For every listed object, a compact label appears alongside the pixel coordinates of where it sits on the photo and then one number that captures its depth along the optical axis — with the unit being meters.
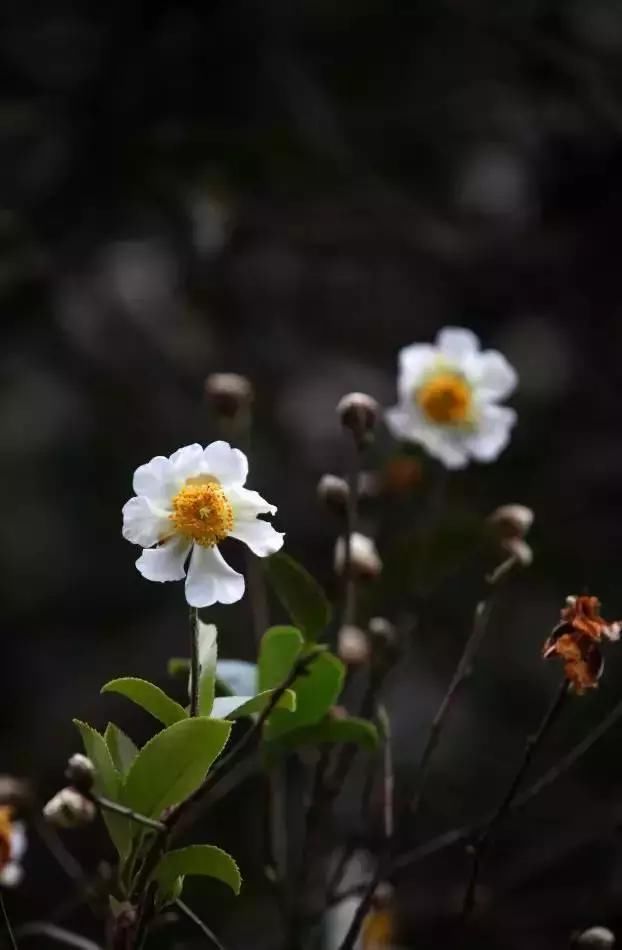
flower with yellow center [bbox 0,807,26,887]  1.93
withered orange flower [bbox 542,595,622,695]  1.83
